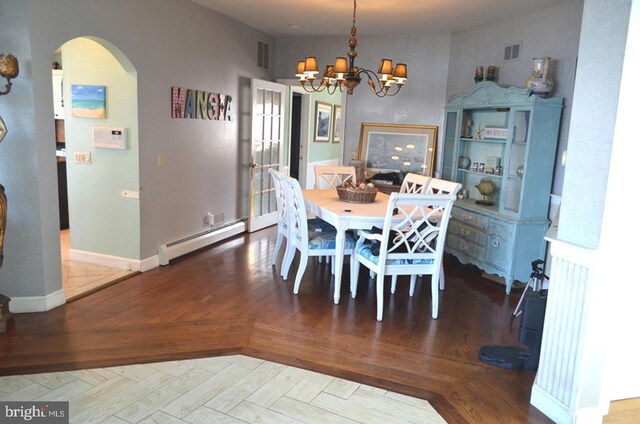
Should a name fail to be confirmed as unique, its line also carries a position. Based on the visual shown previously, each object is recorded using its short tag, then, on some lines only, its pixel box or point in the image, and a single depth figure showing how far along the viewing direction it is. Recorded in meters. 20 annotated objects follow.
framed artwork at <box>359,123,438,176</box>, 6.15
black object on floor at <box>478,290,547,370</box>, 2.90
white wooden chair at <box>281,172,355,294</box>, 3.94
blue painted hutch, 4.30
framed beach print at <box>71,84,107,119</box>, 4.29
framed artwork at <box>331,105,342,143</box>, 10.17
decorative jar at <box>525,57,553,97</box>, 4.24
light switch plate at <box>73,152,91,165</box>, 4.44
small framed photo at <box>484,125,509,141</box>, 4.71
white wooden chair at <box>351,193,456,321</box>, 3.44
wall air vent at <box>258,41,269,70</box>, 6.28
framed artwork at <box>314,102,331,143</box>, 9.17
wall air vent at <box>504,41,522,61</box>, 4.83
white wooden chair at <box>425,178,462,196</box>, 4.13
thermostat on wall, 4.27
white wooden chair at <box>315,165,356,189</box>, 5.39
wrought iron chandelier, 3.95
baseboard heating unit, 4.74
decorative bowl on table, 4.29
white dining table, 3.71
